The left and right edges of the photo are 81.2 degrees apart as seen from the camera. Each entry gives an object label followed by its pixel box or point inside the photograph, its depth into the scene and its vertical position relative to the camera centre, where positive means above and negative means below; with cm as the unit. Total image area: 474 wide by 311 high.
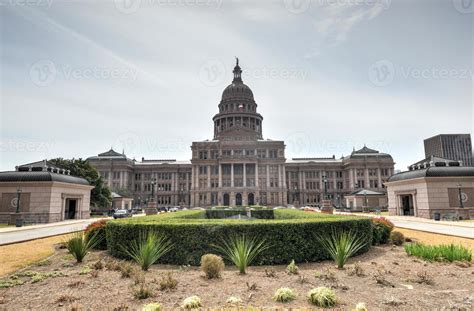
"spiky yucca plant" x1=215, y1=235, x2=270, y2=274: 958 -201
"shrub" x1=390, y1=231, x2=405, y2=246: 1537 -243
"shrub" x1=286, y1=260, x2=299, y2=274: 973 -254
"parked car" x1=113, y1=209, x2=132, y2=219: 4568 -265
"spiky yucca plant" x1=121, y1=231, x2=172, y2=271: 992 -200
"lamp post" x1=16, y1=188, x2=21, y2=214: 3191 -7
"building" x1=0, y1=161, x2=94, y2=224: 3278 +39
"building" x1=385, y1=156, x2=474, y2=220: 3372 +32
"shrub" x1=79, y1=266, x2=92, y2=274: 990 -258
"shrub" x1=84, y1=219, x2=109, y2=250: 1477 -182
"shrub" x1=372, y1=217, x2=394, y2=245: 1561 -201
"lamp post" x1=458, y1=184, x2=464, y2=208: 3378 -71
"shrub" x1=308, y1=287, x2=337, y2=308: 675 -249
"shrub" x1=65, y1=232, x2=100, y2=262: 1156 -203
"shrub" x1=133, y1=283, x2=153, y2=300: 732 -250
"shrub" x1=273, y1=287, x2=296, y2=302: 709 -253
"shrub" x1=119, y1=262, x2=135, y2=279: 930 -244
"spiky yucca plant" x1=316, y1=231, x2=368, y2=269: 1020 -204
